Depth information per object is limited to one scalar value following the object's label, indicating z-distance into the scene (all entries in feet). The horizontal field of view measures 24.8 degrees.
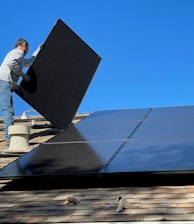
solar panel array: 14.40
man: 25.29
